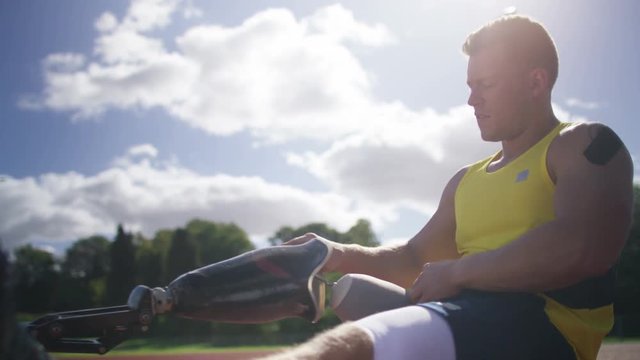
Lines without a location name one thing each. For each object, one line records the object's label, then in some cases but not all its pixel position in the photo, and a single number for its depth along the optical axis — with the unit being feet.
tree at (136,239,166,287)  215.72
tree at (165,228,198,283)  204.85
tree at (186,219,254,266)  246.27
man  5.65
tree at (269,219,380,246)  220.35
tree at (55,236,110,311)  198.59
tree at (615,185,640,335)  143.95
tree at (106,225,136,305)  190.49
